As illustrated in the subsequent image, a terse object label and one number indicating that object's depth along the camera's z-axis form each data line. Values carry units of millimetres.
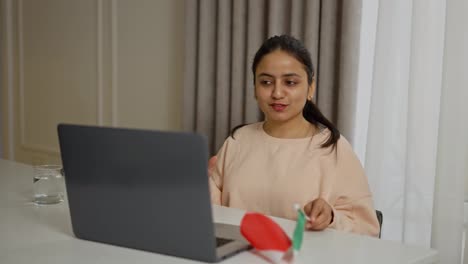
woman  1722
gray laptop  1060
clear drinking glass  1634
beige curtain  2441
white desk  1120
